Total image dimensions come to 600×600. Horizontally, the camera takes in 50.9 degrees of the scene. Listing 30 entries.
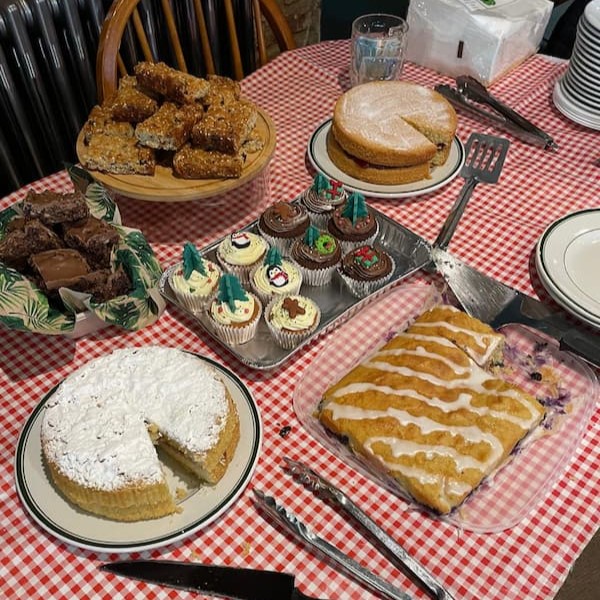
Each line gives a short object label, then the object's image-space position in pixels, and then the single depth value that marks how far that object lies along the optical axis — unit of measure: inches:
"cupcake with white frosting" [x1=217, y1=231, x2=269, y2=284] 53.3
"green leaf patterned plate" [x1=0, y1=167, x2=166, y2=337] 44.8
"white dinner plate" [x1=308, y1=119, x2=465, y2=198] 62.7
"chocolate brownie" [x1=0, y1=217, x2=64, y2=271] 46.4
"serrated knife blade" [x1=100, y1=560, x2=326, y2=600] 35.9
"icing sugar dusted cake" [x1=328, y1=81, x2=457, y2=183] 62.7
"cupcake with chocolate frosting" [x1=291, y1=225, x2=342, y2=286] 52.9
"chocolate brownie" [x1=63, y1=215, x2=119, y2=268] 47.3
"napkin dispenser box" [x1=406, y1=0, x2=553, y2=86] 76.5
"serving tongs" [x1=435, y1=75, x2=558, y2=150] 71.2
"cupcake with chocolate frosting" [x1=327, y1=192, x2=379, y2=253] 56.1
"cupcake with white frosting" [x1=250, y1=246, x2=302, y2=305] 50.7
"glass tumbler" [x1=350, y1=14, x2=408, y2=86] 75.1
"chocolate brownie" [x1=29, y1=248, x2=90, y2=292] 45.1
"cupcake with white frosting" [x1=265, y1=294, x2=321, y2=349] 47.8
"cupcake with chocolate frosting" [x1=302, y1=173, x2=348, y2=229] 58.7
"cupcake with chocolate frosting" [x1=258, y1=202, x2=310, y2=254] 55.9
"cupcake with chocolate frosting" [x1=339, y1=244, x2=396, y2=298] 52.2
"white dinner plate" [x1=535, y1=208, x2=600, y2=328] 50.2
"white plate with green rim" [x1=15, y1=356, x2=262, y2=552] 36.7
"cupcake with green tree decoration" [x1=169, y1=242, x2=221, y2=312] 50.2
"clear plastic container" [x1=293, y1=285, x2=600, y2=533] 39.8
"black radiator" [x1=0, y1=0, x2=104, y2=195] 75.5
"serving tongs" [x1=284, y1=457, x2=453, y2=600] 36.3
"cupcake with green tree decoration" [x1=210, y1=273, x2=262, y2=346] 47.8
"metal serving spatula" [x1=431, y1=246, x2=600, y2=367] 46.8
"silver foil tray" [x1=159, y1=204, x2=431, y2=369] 48.4
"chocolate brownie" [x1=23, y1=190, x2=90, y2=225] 47.8
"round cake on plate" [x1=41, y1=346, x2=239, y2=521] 36.7
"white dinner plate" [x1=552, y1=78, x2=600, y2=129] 73.0
